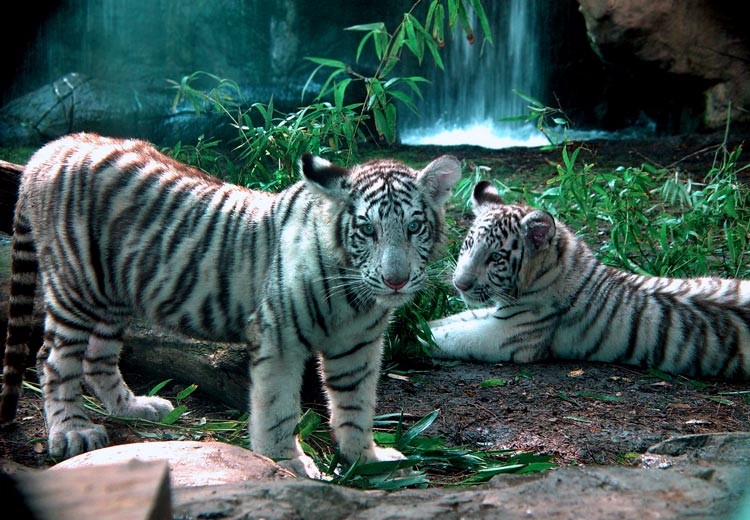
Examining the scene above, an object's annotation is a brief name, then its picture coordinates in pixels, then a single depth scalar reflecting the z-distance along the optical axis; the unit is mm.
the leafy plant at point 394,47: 4715
